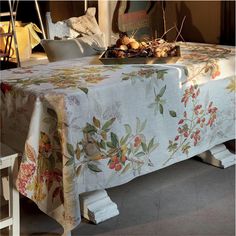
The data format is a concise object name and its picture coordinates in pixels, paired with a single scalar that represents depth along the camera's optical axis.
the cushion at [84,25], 2.96
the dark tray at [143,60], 2.25
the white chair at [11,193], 1.83
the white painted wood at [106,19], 3.81
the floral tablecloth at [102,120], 1.78
